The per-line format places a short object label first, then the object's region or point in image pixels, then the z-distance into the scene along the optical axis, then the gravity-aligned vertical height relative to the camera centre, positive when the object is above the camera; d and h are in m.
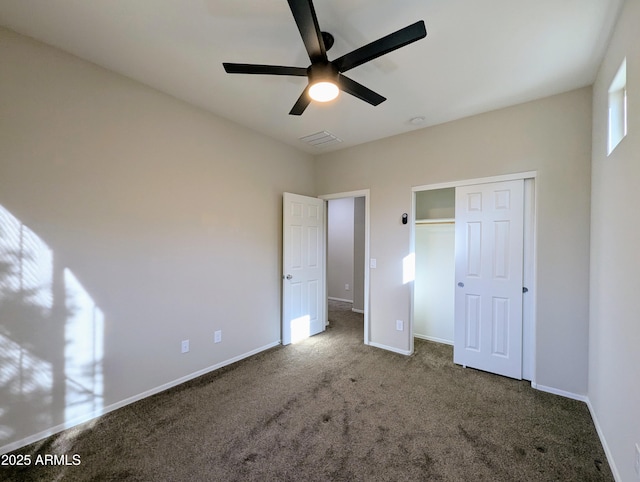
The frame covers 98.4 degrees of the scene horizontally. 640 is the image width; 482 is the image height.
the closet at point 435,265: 3.73 -0.39
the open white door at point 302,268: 3.75 -0.44
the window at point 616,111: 1.82 +0.87
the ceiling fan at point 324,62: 1.35 +1.03
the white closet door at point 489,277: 2.80 -0.42
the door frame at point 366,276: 3.77 -0.53
